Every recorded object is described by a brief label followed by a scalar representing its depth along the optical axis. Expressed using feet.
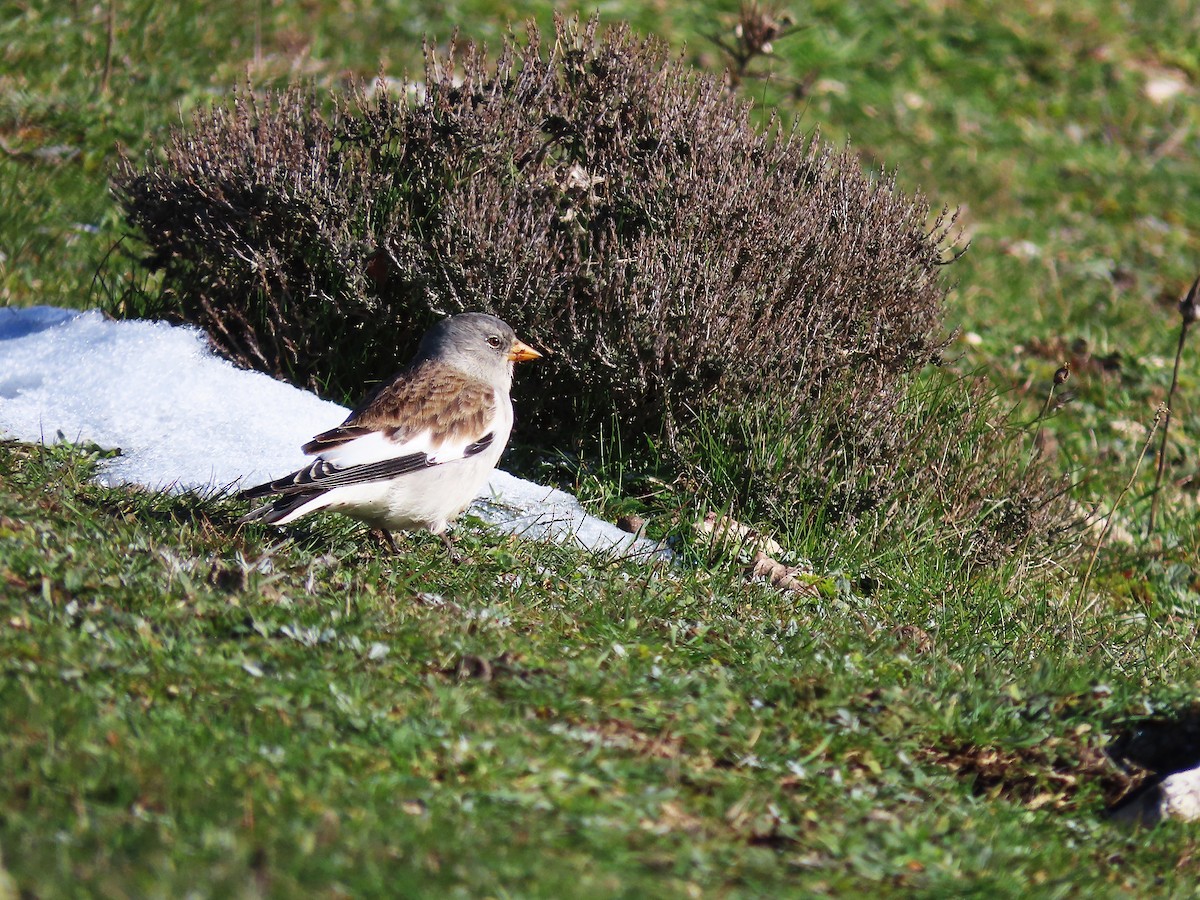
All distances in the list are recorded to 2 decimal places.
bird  35.76
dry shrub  43.68
